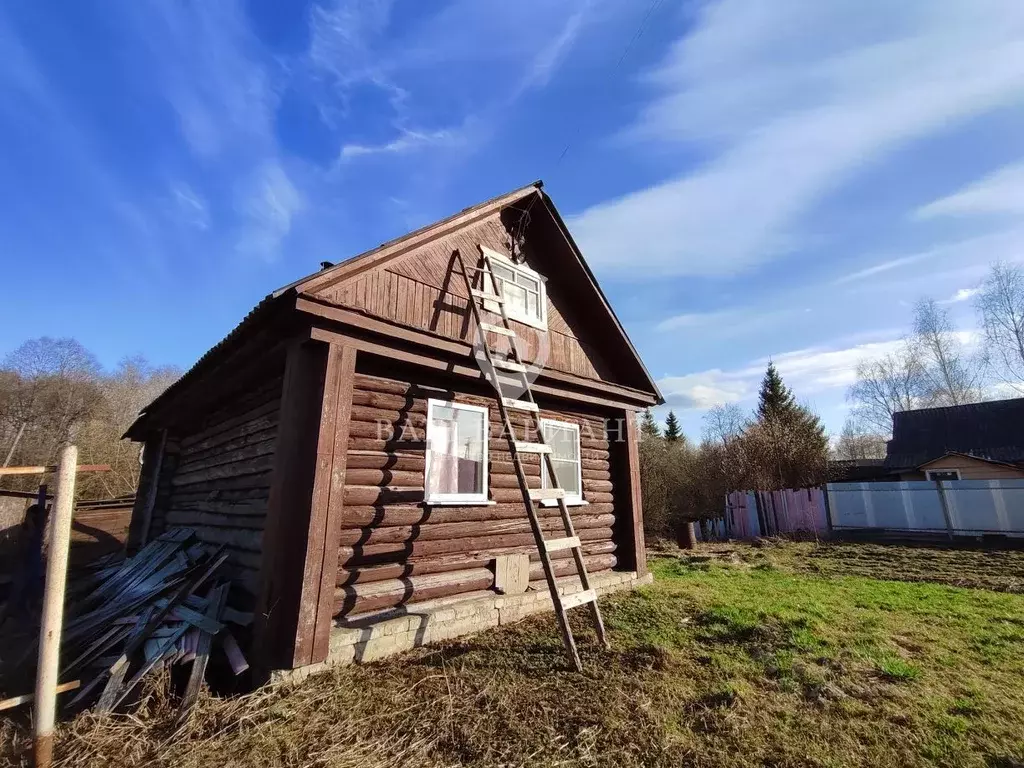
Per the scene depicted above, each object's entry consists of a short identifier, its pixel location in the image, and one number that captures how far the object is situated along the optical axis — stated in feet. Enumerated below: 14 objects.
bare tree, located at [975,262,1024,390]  102.63
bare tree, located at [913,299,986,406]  120.06
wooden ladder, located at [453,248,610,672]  17.20
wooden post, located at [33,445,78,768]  10.50
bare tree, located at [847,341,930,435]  128.06
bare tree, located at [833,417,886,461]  181.90
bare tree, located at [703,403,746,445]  90.62
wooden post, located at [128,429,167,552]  37.04
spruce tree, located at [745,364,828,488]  82.28
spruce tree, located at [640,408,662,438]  133.10
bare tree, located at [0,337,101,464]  111.96
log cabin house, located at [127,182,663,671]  17.03
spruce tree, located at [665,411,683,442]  147.84
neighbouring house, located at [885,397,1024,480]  74.49
